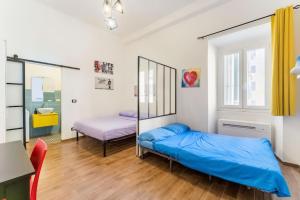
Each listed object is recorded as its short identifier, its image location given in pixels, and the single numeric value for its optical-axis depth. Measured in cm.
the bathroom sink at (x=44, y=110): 419
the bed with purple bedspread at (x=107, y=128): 287
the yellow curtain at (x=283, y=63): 225
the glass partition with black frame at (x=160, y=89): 369
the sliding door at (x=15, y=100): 287
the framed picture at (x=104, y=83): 445
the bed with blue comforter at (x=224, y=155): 153
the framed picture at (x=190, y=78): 330
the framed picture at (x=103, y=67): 440
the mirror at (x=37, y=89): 423
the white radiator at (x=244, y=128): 285
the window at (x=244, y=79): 308
